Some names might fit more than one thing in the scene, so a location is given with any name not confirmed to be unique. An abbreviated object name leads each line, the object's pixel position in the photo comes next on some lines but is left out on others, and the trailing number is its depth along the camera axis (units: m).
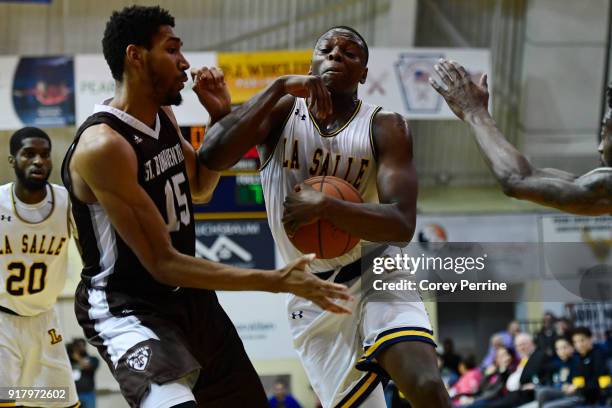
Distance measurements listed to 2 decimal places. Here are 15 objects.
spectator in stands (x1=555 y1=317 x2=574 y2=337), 11.15
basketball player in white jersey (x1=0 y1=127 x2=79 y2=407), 6.52
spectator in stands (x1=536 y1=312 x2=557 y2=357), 11.60
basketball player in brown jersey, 4.17
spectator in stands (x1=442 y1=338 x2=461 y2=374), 13.80
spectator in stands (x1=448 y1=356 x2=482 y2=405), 12.05
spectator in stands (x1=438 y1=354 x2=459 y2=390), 13.27
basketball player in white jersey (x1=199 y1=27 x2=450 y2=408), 4.81
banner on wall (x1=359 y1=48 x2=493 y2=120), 13.81
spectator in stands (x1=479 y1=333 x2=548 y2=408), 10.84
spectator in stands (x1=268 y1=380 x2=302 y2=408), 12.86
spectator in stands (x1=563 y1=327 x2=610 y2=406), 9.91
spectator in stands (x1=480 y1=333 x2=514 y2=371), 13.03
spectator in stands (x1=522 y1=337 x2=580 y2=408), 10.10
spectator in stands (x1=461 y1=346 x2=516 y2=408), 11.44
